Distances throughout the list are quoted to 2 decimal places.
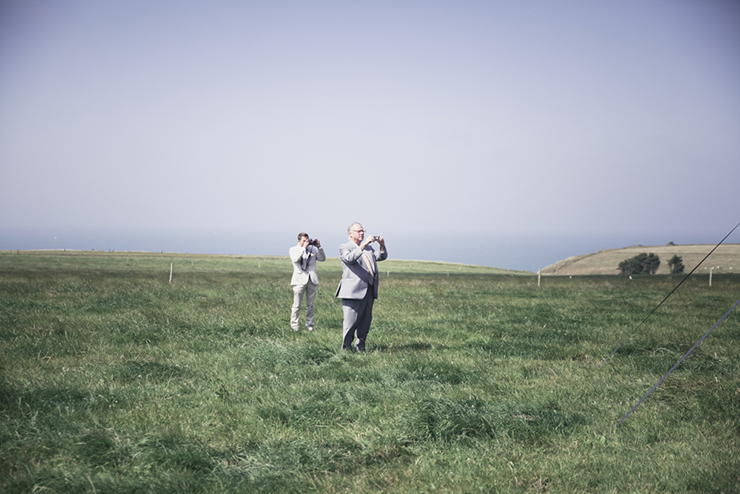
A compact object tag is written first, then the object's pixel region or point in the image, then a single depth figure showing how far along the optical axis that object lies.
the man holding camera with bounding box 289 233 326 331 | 12.45
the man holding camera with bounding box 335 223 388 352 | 9.34
